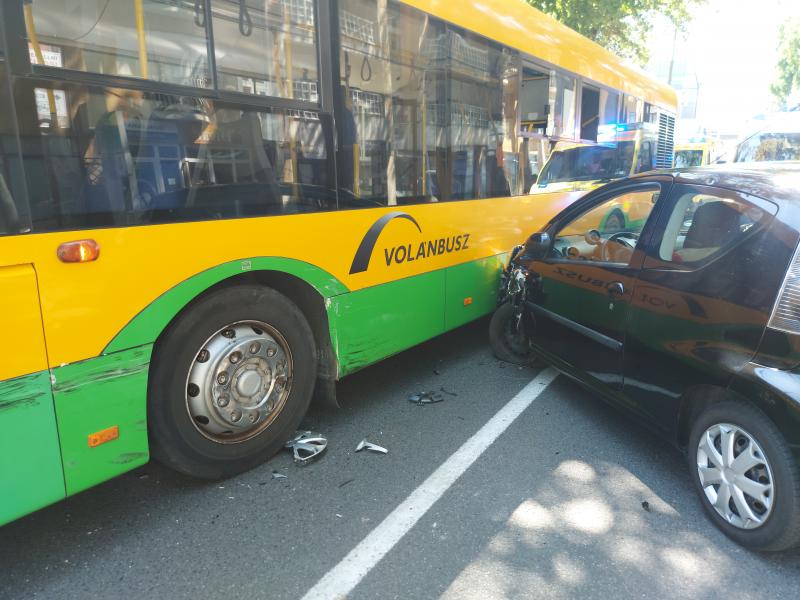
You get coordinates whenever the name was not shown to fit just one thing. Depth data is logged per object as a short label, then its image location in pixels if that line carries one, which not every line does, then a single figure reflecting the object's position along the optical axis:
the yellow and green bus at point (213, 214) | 2.27
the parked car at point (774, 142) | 10.88
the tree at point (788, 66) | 38.72
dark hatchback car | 2.52
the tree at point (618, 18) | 16.47
